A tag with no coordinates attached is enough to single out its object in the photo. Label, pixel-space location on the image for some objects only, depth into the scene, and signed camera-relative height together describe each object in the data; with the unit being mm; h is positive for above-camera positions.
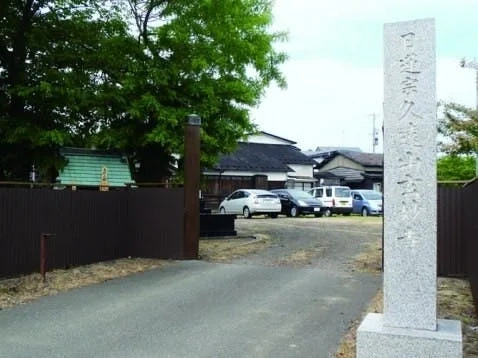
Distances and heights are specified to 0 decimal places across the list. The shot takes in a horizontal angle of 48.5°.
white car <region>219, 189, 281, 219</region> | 28738 -210
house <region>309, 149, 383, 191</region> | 47656 +2848
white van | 33031 +35
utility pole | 72188 +8629
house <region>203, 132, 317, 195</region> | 36375 +2282
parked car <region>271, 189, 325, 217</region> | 30047 -227
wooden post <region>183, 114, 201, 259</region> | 12539 +334
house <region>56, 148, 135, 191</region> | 13826 +722
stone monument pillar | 5125 +30
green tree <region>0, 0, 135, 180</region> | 12859 +3022
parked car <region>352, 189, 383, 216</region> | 33781 -62
